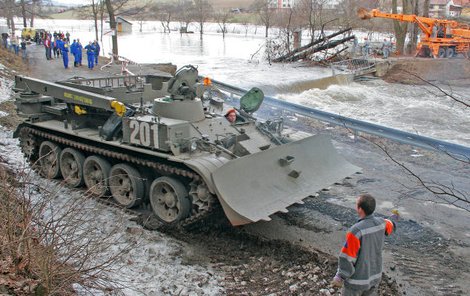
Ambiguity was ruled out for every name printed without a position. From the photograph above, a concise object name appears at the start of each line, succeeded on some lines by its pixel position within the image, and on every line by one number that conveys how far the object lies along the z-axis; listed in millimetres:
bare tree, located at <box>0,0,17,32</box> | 30466
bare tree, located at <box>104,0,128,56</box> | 27516
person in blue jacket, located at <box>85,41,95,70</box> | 24606
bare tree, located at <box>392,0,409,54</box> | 35438
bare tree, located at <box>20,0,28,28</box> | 35194
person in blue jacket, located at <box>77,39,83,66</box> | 25639
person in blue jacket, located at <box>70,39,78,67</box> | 25469
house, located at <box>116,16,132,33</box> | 64625
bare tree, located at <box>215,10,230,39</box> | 70875
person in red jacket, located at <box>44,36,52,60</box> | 28094
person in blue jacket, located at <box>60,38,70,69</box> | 24328
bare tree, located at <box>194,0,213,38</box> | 75000
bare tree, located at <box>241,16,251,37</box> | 84562
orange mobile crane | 31156
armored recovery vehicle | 7562
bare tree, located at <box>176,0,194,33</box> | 78500
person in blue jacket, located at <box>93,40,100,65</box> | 25984
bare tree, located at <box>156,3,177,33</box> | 92194
